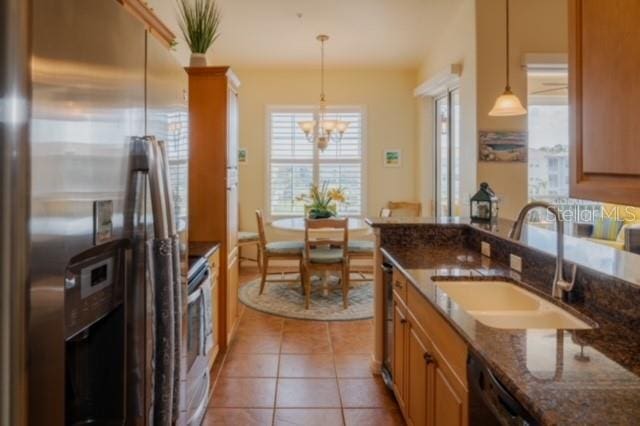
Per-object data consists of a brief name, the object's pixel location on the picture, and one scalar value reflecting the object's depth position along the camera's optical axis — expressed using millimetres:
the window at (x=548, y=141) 5695
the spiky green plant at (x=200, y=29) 3462
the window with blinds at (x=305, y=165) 6688
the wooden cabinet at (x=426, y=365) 1475
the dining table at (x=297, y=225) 4934
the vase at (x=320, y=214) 5230
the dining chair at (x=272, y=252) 4984
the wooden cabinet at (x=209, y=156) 3309
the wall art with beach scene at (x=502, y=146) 4297
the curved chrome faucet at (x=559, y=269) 1727
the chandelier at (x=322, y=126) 5516
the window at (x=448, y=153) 5188
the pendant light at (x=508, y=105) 3473
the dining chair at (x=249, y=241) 5918
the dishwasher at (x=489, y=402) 1032
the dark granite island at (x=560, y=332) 960
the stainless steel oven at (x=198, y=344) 1970
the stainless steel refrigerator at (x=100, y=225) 750
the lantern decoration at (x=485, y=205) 3148
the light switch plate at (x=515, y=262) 2236
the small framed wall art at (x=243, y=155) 6598
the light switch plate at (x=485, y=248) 2665
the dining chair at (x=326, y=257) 4574
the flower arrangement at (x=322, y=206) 5258
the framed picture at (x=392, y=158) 6660
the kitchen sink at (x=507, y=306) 1693
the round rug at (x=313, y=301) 4461
